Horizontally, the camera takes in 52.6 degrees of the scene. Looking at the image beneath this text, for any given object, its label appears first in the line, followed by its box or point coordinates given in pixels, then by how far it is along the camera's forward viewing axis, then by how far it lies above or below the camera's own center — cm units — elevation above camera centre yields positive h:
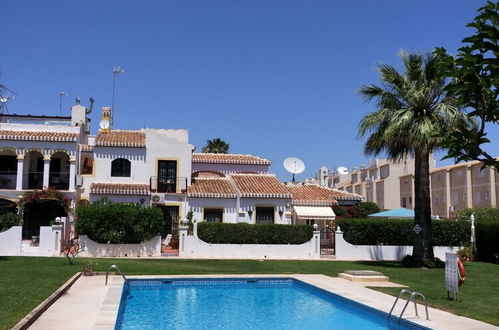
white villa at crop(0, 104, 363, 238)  3809 +318
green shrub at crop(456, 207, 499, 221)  5530 +110
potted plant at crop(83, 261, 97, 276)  2191 -215
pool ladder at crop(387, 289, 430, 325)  1328 -247
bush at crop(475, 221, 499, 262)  3244 -109
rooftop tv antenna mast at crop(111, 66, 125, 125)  5085 +1489
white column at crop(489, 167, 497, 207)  6644 +448
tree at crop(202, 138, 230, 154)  7421 +1101
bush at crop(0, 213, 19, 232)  3234 -9
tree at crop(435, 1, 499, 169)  594 +171
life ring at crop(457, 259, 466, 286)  1728 -175
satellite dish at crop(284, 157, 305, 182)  4881 +546
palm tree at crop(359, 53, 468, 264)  2577 +533
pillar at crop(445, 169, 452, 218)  7744 +485
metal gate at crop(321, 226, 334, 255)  3828 -127
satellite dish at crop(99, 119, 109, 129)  4422 +839
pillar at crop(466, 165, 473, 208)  7141 +464
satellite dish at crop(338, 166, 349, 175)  8688 +895
